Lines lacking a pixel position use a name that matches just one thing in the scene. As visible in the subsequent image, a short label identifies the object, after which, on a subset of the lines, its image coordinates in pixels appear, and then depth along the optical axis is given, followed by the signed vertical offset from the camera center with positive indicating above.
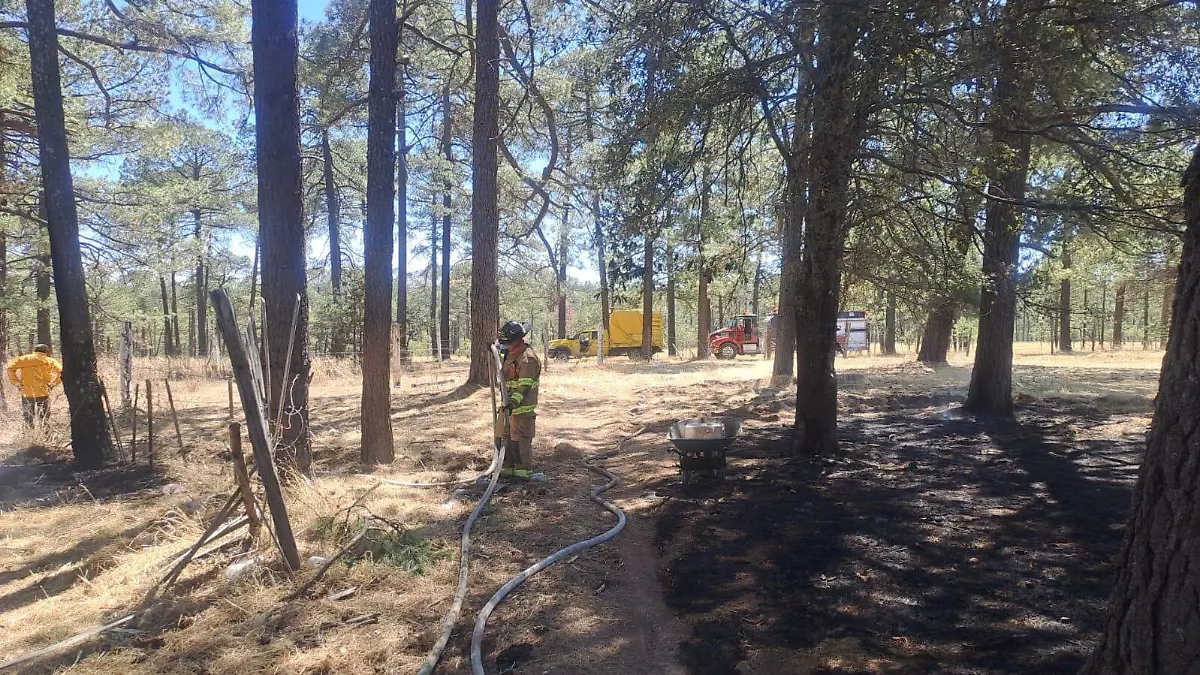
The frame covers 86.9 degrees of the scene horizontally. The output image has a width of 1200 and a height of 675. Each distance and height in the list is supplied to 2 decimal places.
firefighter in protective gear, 6.73 -0.76
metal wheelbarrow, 6.28 -1.19
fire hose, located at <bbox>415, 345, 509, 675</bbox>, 3.20 -1.65
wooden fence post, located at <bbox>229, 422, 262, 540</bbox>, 3.91 -0.89
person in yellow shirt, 9.16 -0.83
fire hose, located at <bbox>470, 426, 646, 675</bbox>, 3.23 -1.69
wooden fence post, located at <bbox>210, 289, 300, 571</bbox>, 3.68 -0.62
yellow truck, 32.28 -0.87
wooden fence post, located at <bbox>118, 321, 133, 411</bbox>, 11.03 -0.74
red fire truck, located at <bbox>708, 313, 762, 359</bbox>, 30.80 -0.74
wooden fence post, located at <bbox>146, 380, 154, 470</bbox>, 7.38 -1.26
